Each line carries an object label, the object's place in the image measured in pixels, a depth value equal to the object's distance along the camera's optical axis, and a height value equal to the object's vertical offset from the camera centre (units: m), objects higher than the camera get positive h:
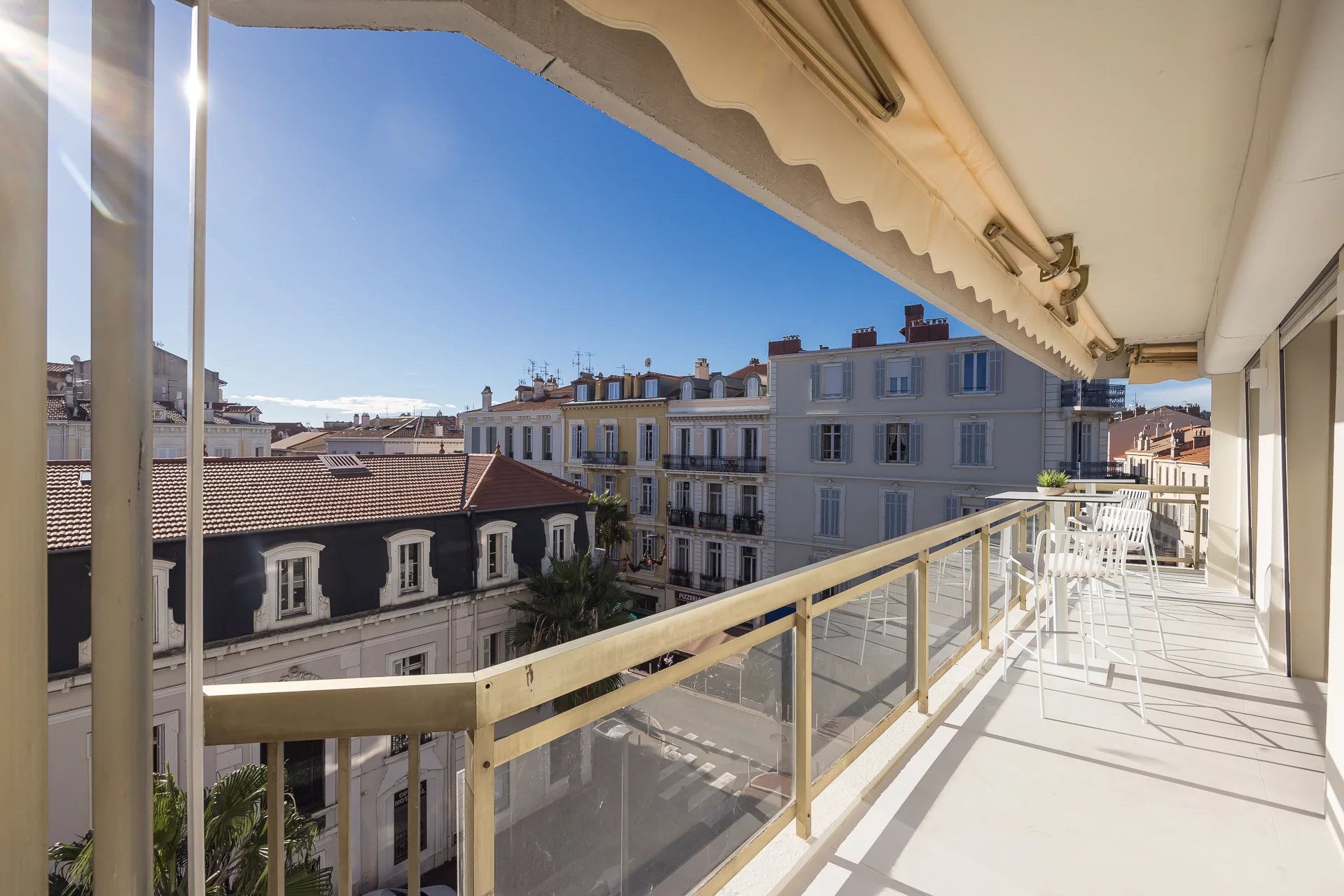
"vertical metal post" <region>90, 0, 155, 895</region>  0.54 +0.06
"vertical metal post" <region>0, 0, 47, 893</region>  0.45 +0.00
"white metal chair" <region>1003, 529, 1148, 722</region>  2.35 -0.48
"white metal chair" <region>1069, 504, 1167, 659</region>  2.67 -0.43
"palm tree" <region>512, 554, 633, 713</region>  9.77 -2.67
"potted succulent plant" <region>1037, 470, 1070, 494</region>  3.50 -0.21
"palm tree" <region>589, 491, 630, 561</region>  16.50 -2.08
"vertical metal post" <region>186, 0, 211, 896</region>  0.54 +0.03
